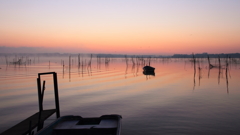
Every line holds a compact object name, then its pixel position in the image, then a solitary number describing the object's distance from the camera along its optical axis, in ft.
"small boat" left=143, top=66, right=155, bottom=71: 86.02
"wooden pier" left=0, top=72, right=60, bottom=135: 15.97
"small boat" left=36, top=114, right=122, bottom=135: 16.40
